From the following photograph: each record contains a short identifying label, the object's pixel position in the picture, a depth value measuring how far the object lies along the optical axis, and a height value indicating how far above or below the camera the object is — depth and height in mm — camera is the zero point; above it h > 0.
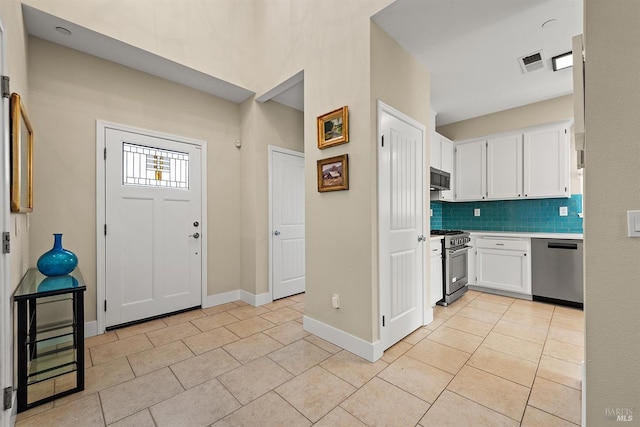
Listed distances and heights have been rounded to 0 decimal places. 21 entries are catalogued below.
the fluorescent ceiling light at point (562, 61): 2829 +1600
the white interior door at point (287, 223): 3801 -124
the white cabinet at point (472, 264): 4164 -764
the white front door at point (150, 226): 2865 -131
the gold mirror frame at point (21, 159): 1563 +364
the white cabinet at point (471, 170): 4391 +699
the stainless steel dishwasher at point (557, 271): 3393 -737
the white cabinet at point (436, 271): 3316 -701
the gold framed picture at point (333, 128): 2406 +783
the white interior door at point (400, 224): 2367 -100
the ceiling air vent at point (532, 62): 2847 +1614
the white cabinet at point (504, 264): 3752 -716
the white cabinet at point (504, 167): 4074 +695
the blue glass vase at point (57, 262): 2049 -348
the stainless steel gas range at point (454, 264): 3512 -669
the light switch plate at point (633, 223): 1128 -42
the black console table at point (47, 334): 1669 -925
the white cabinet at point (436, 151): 4019 +924
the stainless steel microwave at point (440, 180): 3883 +500
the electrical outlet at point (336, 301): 2489 -784
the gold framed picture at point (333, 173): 2414 +367
